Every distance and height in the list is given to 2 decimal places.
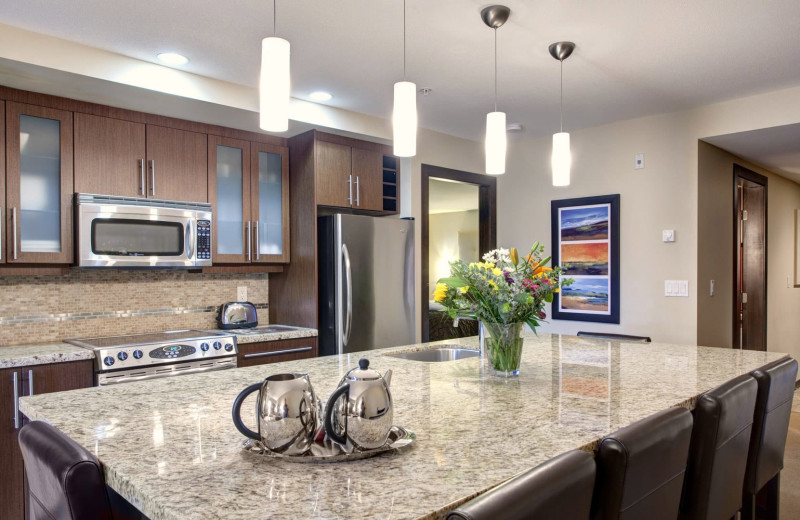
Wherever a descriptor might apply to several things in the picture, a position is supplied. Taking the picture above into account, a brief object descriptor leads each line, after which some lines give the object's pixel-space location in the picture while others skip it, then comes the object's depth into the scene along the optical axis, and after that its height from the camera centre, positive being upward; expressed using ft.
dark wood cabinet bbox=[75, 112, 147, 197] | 9.75 +1.99
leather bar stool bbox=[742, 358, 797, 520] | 5.54 -1.80
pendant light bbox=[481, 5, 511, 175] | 7.32 +1.74
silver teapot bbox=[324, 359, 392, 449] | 3.58 -1.01
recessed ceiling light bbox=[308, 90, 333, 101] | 11.14 +3.50
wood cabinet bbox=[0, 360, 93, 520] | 8.06 -2.36
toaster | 11.97 -1.20
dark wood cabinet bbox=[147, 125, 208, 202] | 10.62 +2.00
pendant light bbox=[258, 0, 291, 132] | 5.08 +1.70
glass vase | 6.27 -1.01
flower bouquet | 6.13 -0.40
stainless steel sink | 8.68 -1.52
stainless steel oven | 8.95 -1.64
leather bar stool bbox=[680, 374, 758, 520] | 4.43 -1.60
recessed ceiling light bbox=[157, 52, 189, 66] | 9.07 +3.50
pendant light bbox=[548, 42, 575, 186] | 8.19 +1.57
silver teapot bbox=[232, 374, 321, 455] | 3.56 -1.02
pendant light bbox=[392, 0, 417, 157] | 6.11 +1.67
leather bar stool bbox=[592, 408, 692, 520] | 3.32 -1.34
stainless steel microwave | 9.69 +0.59
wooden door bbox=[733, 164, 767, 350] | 15.10 -0.02
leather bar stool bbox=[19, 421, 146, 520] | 3.03 -1.26
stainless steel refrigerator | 11.95 -0.49
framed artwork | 13.83 +0.17
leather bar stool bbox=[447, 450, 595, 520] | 2.43 -1.13
